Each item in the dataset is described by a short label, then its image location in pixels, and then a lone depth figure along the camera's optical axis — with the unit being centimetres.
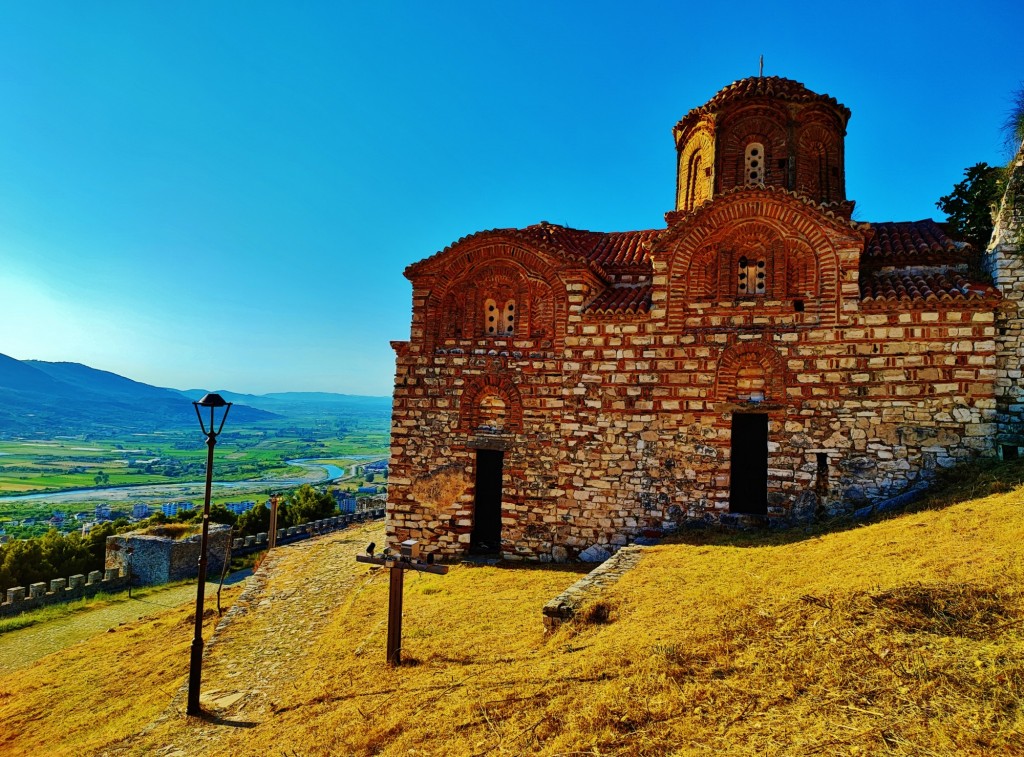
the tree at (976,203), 1228
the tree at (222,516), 2588
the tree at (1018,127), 1160
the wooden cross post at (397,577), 731
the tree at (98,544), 2348
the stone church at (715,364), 1079
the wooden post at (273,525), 1761
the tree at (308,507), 2781
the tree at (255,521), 2638
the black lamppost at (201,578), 770
